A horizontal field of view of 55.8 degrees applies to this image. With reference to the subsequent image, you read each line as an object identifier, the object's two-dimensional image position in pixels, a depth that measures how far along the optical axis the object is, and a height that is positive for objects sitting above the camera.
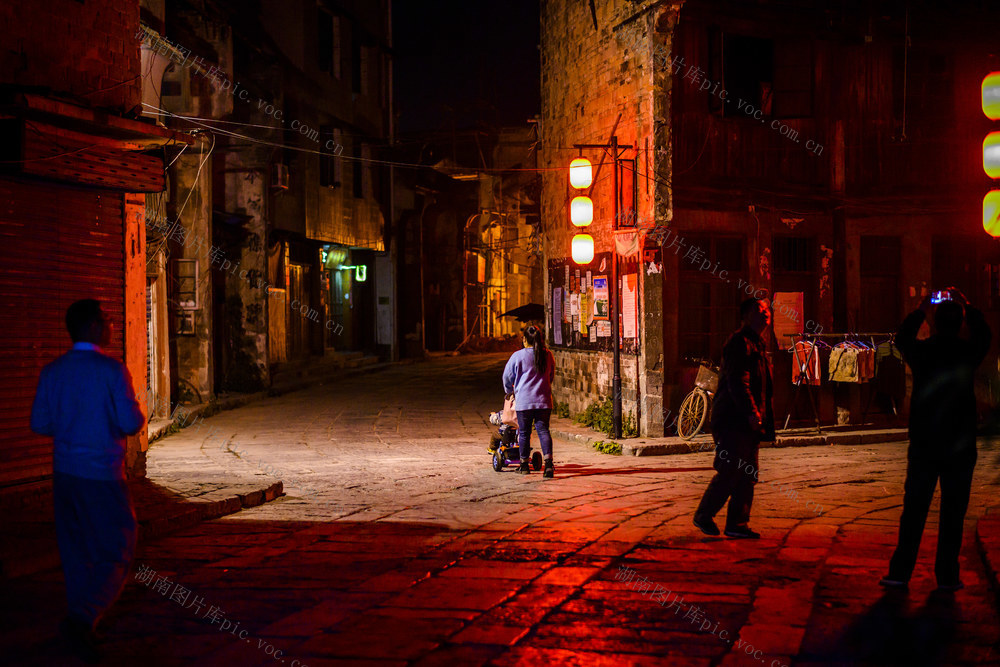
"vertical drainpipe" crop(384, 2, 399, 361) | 33.97 +2.46
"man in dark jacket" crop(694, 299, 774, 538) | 7.95 -1.00
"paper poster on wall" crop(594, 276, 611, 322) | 16.17 +0.09
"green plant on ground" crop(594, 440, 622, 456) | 14.14 -2.17
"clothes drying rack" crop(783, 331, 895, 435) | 15.49 -0.96
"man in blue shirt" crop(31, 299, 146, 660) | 5.30 -0.86
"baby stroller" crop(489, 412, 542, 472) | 12.01 -1.86
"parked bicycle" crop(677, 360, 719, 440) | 14.70 -1.58
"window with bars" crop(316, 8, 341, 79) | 29.34 +8.31
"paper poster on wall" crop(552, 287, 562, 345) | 18.80 -0.21
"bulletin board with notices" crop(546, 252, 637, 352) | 15.85 -0.01
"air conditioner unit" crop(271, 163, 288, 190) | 23.83 +3.31
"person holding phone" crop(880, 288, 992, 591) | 6.21 -0.87
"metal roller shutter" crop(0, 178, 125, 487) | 9.07 +0.26
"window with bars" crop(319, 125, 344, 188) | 29.06 +4.61
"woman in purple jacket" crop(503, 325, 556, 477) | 11.52 -1.00
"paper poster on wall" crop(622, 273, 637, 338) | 15.52 +0.00
